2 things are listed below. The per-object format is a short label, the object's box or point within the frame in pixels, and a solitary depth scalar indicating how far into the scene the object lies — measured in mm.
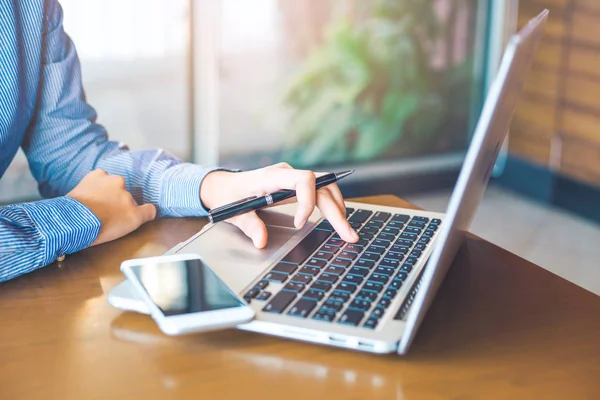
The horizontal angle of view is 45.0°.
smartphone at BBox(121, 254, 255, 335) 638
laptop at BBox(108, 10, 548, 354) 587
